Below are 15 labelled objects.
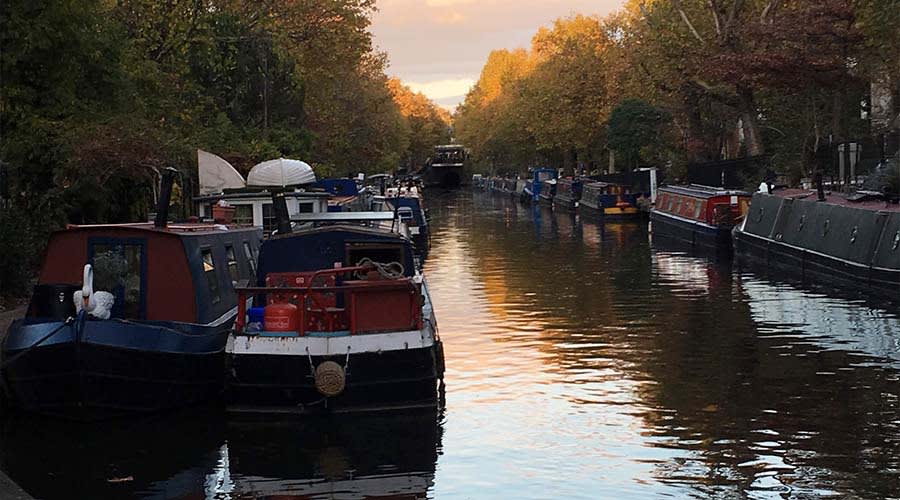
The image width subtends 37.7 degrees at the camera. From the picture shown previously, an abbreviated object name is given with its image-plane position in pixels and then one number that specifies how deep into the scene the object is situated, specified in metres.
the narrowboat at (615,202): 67.56
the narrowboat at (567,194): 79.69
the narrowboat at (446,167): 142.62
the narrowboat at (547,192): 90.25
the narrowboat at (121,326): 15.94
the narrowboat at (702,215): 44.38
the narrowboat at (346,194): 39.91
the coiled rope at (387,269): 17.22
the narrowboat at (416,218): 46.34
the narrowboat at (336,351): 16.16
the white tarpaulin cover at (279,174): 29.64
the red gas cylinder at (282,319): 16.62
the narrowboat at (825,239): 28.80
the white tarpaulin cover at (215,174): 32.22
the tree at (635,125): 72.12
